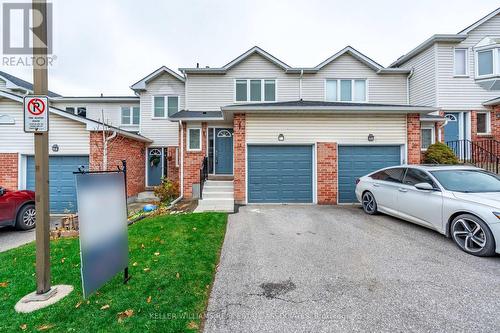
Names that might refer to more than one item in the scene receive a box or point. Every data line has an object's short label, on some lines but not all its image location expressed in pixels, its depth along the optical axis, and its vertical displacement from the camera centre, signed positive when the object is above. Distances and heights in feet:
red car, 21.17 -4.21
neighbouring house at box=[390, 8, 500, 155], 39.19 +14.92
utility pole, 9.77 -0.65
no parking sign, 9.85 +2.28
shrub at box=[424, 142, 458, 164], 30.86 +1.29
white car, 13.19 -2.59
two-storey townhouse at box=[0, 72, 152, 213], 30.53 +2.36
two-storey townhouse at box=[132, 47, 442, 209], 28.17 +2.46
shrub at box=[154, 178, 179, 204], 34.09 -4.07
